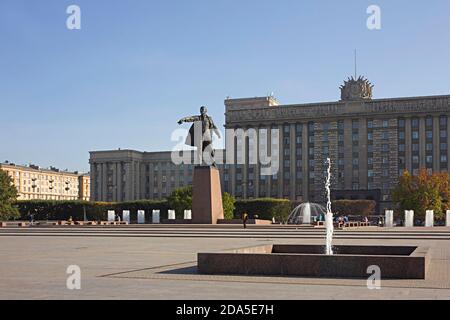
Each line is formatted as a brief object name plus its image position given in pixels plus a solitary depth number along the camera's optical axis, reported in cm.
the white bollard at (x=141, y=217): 7080
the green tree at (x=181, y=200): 6725
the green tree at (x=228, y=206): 6286
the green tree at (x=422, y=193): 8012
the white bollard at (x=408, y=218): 6175
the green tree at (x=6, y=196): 6975
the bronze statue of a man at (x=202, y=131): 4338
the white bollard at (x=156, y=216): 7212
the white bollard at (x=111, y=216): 7956
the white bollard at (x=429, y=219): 6009
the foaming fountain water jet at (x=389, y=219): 6062
